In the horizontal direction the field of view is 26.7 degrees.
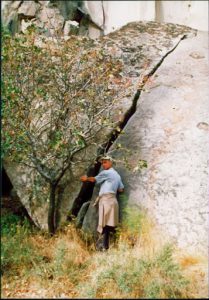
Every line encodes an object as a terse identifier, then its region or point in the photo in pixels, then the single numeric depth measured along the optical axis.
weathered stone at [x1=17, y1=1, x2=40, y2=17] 14.44
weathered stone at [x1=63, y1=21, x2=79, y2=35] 13.93
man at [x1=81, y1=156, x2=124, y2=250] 7.91
